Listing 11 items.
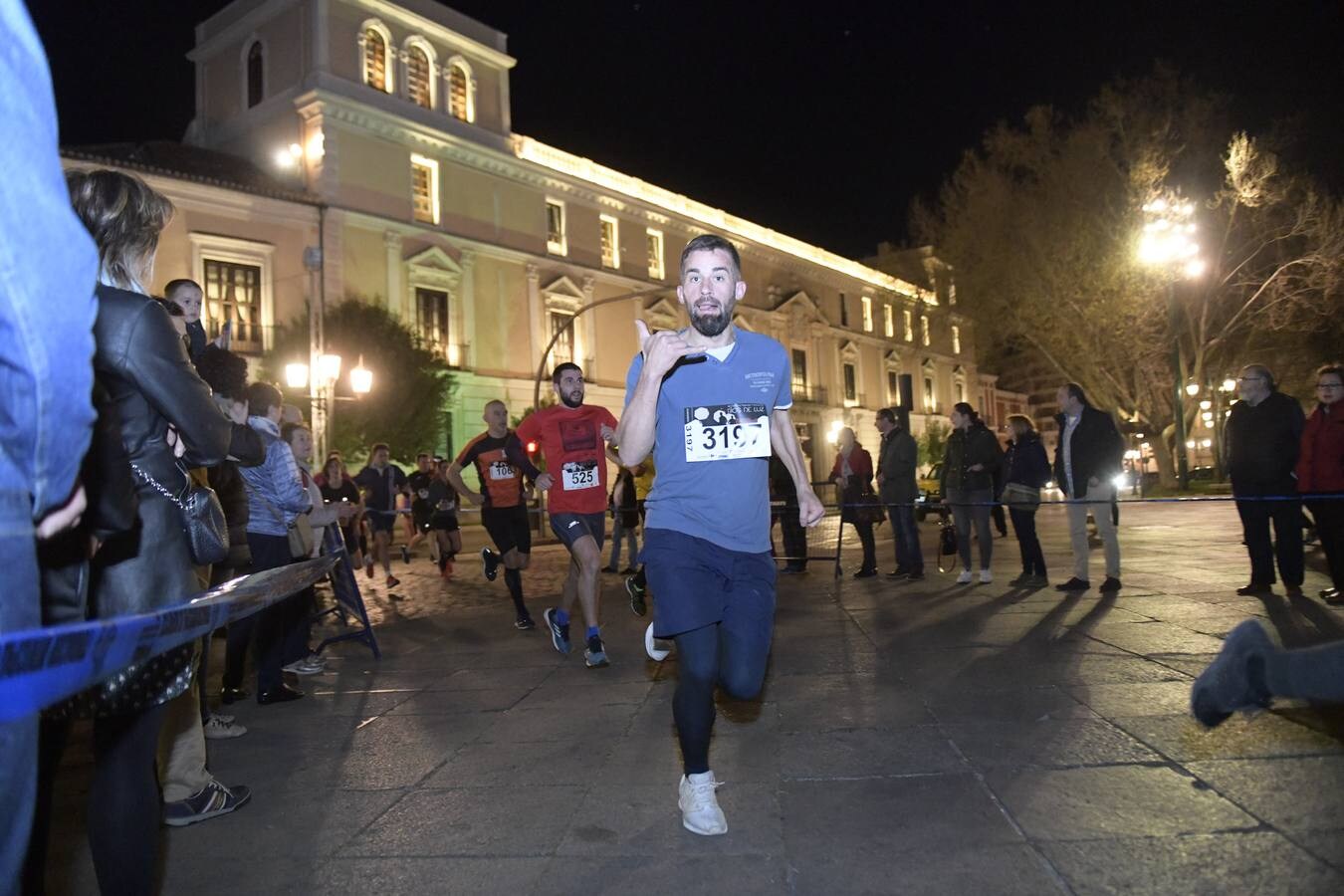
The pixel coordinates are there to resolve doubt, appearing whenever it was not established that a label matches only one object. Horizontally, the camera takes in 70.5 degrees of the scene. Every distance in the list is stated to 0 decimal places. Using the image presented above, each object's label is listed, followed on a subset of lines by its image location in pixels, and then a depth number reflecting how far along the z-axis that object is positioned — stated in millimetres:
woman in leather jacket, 2143
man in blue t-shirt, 3203
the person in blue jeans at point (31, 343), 1386
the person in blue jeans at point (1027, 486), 9734
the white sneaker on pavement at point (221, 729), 4871
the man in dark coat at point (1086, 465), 8961
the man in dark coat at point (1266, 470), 7895
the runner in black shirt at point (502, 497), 8109
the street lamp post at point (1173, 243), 22531
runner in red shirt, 6430
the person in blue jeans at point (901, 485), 10797
